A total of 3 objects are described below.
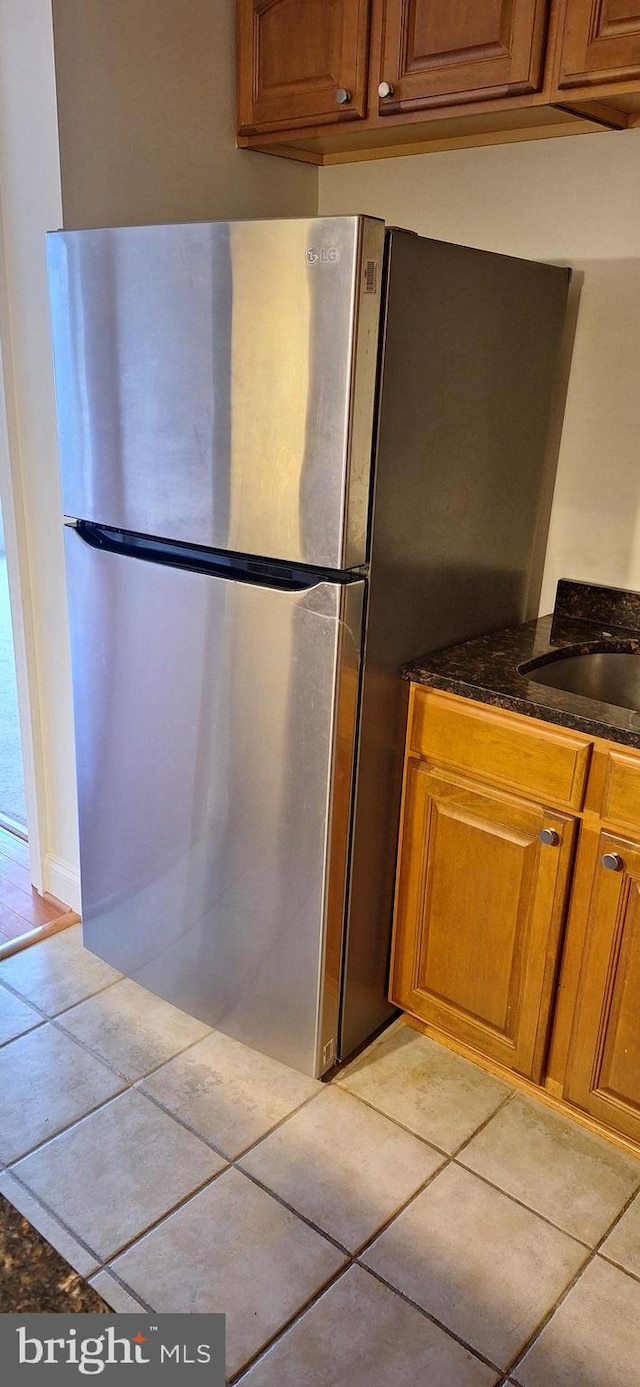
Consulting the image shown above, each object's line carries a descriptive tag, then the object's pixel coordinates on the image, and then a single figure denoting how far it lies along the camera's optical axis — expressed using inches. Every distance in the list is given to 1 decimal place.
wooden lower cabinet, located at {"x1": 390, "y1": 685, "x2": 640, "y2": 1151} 65.1
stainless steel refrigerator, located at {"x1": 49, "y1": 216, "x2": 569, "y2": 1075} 62.2
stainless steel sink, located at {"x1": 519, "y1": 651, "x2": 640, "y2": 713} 80.0
